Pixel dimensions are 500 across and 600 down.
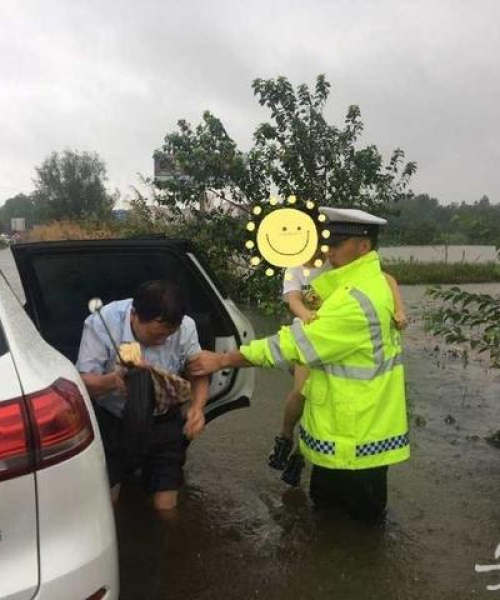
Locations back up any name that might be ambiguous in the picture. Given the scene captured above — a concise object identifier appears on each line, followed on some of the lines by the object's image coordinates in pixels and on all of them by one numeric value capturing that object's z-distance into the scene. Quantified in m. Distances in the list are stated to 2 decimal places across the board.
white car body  1.72
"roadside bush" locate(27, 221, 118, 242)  12.70
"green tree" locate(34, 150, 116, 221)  43.03
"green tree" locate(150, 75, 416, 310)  6.93
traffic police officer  3.09
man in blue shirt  2.89
